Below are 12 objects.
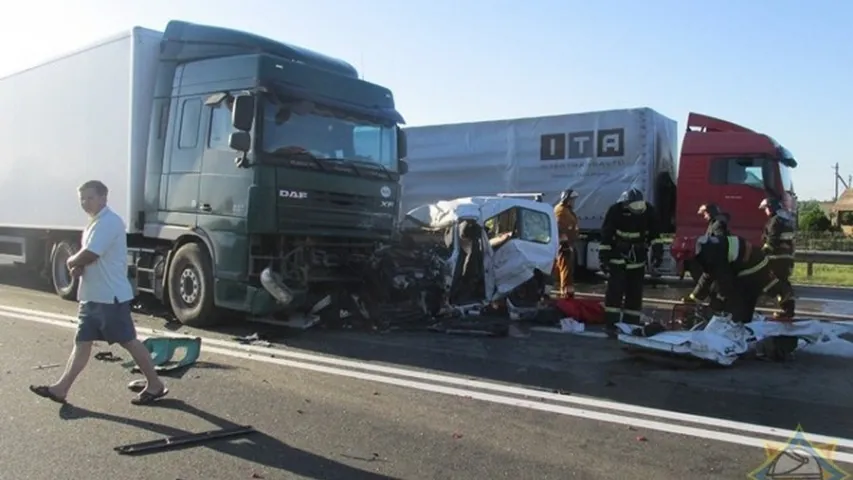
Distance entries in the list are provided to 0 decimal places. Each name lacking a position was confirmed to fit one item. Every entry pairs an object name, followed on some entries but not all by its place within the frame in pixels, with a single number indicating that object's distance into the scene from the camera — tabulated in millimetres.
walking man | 5242
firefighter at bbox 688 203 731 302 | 8617
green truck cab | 7871
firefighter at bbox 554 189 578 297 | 11859
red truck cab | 13750
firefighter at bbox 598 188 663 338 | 8719
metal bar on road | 4354
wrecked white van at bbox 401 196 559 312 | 9578
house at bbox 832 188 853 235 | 56562
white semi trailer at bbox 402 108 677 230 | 15078
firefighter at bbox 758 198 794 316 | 9688
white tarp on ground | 6758
